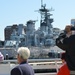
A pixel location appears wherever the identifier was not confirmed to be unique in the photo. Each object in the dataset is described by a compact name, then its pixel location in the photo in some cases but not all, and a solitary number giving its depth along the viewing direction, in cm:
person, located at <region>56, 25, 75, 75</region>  445
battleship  5089
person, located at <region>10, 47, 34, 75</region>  455
